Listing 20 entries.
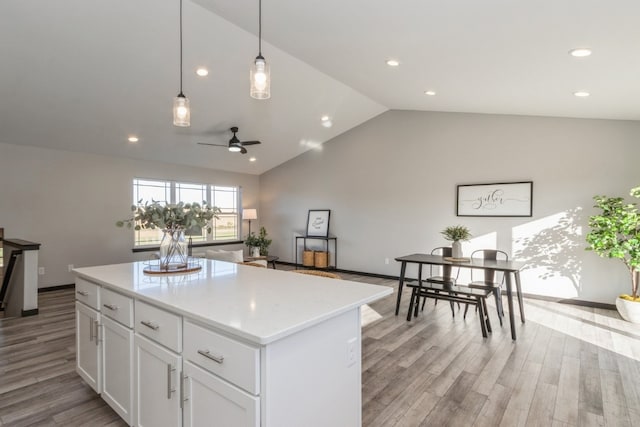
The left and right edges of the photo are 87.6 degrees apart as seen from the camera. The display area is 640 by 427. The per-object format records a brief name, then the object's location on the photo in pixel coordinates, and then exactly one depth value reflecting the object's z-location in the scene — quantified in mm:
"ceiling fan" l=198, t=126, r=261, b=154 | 5344
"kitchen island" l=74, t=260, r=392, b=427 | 1224
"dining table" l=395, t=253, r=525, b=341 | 3486
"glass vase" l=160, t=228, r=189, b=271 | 2316
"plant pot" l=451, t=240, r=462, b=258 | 4148
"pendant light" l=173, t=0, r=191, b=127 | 2479
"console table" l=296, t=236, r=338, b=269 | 7268
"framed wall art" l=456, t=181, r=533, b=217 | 5047
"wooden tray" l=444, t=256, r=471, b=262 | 4070
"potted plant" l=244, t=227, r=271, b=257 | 7368
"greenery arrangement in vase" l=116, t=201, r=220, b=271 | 2244
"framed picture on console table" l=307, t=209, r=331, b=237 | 7402
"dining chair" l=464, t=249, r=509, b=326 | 3773
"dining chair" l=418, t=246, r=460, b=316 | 4174
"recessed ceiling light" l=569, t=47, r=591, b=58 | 2489
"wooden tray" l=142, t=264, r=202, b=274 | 2248
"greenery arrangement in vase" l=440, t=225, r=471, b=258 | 4154
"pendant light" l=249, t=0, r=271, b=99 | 2039
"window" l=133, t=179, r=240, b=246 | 6676
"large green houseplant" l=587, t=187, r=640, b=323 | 3797
